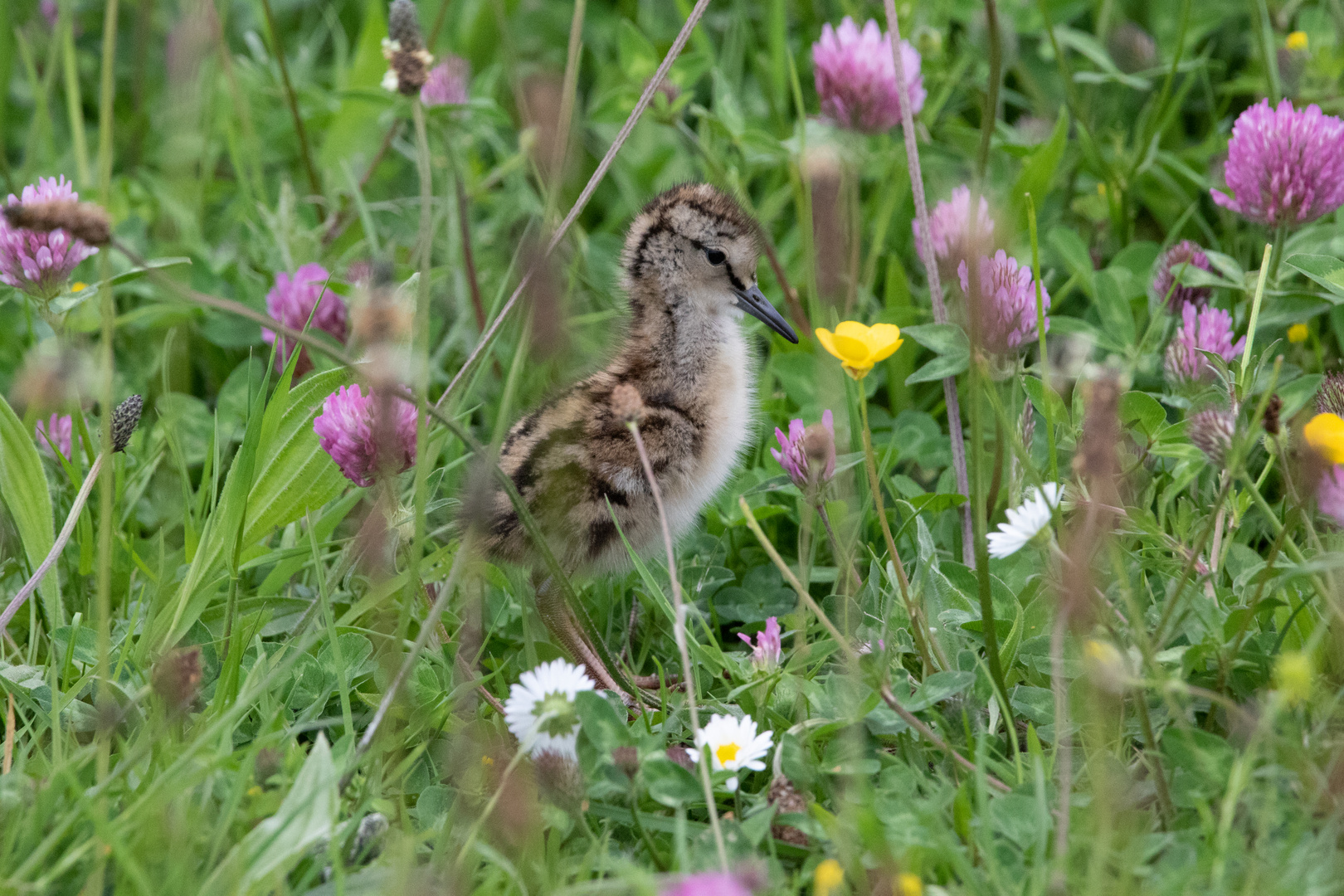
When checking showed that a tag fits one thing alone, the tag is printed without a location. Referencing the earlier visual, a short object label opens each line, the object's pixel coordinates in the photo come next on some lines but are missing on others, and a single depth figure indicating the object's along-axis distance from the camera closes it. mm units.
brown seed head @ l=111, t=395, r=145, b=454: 5141
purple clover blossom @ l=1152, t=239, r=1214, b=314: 6383
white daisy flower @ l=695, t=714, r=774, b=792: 4504
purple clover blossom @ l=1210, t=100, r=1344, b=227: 5664
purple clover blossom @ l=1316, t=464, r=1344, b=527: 4141
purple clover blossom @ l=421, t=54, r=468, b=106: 7969
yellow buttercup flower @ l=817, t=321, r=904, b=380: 4641
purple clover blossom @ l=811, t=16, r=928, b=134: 6965
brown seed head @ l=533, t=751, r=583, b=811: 4293
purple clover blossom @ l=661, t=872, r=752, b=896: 3389
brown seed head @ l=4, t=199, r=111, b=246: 3350
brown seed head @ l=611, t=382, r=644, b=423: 4312
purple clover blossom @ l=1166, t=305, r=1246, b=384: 5641
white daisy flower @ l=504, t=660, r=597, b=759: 4223
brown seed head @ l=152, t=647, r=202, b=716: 4121
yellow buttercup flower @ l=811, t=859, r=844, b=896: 3676
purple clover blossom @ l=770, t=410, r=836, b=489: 5043
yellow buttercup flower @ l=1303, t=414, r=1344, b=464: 4051
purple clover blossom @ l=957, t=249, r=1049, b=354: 5262
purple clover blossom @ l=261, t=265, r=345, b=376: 7023
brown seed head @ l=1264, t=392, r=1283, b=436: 4262
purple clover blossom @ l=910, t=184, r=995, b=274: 6008
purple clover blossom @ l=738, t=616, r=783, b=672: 4988
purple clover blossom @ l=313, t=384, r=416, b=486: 5207
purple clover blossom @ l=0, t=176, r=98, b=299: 5359
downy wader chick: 5539
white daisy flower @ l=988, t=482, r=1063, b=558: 4277
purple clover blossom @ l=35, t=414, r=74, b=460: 6148
